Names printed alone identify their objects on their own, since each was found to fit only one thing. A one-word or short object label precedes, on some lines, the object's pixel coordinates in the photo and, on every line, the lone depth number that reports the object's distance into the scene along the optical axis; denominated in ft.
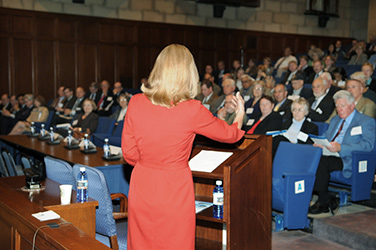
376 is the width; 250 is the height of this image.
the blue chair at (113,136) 21.24
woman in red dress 6.31
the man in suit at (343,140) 12.79
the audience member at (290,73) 29.63
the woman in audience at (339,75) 24.06
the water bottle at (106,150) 14.52
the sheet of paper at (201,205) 7.84
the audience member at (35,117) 25.91
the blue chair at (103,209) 8.50
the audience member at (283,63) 34.11
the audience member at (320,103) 18.02
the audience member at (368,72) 21.12
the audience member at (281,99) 20.40
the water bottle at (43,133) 20.31
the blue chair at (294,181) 11.27
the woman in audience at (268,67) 34.06
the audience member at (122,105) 26.43
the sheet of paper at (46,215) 6.82
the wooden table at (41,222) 5.89
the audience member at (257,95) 21.38
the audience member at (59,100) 34.34
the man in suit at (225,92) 24.20
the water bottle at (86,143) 16.25
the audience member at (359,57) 29.99
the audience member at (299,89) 22.77
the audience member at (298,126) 14.75
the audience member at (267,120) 16.05
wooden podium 6.94
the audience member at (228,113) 19.33
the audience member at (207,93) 25.83
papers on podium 7.44
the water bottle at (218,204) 7.37
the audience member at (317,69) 27.14
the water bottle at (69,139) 17.49
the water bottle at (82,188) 8.09
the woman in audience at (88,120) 24.54
